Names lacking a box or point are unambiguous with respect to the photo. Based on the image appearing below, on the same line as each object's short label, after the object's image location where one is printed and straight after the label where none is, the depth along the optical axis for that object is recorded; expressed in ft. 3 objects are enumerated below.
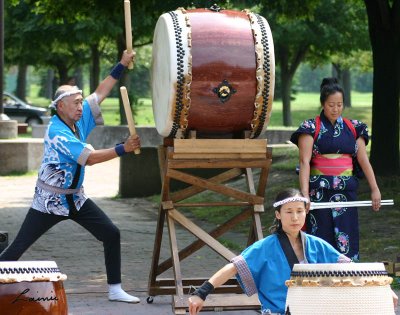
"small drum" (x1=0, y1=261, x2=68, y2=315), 15.81
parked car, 142.72
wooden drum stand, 25.30
